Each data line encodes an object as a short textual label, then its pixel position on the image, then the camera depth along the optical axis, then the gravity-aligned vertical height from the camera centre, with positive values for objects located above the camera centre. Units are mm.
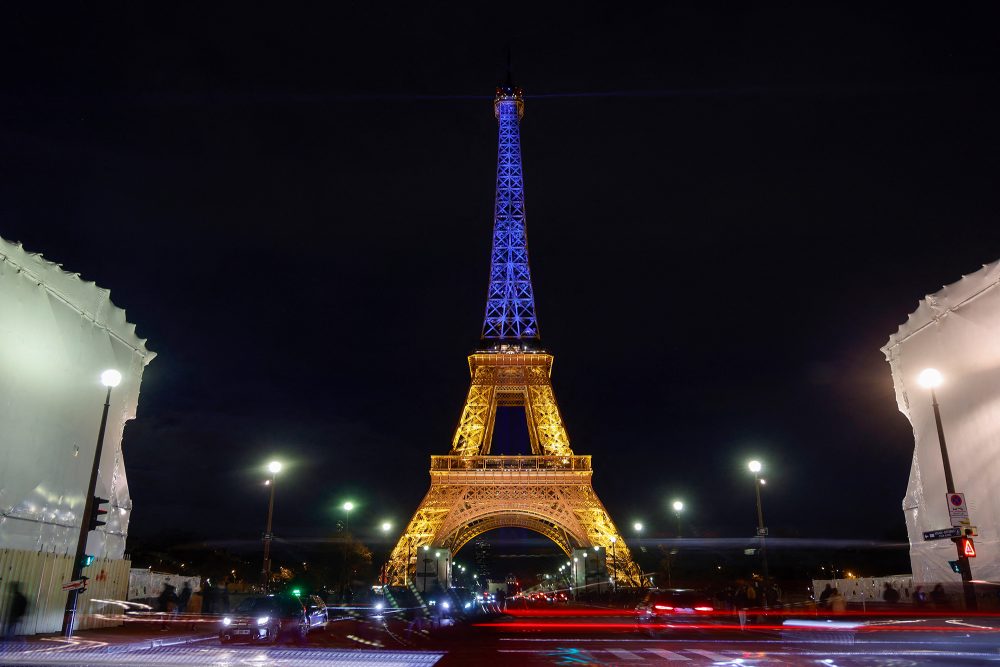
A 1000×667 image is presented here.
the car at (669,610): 20984 -980
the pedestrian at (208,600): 29631 -1173
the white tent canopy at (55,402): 20234 +5000
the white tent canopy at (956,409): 22906 +5534
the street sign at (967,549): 17750 +678
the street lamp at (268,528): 27781 +1667
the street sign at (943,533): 17906 +1084
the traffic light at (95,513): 18625 +1405
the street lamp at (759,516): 28172 +2294
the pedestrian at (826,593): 31719 -707
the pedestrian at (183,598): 28572 -1095
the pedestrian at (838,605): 24044 -911
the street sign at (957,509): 17891 +1624
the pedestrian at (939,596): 21938 -545
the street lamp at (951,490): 17109 +2165
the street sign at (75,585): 17141 -368
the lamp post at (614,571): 53122 +232
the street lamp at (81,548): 17812 +496
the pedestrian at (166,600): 25409 -1064
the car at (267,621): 16484 -1139
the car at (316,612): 21358 -1177
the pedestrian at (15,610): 17136 -951
